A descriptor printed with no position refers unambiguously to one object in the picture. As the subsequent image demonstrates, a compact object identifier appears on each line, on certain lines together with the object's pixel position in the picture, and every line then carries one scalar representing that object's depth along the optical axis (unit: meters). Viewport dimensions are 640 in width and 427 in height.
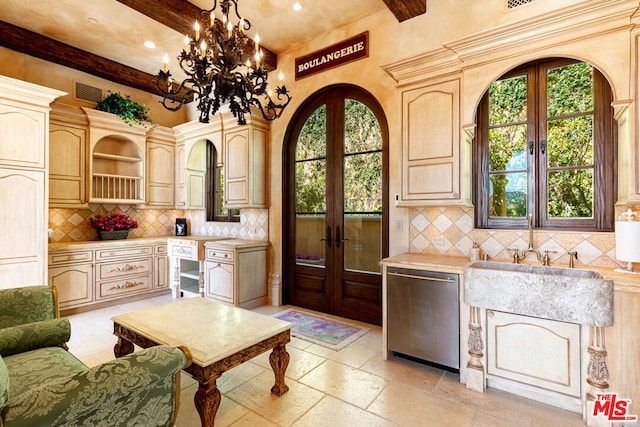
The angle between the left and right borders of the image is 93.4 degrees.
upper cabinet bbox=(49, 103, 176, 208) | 3.98
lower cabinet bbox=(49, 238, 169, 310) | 3.77
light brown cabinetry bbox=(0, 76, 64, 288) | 3.09
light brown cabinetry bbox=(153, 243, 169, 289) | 4.70
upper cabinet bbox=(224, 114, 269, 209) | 4.17
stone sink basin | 1.83
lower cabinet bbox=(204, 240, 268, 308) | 3.93
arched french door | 3.56
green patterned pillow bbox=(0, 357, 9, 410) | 0.92
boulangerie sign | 3.60
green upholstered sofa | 0.97
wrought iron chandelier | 2.03
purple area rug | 3.08
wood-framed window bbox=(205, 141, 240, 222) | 5.16
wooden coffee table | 1.67
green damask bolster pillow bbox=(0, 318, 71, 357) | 1.76
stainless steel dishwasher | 2.35
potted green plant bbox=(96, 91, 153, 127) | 4.45
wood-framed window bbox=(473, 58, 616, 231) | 2.35
